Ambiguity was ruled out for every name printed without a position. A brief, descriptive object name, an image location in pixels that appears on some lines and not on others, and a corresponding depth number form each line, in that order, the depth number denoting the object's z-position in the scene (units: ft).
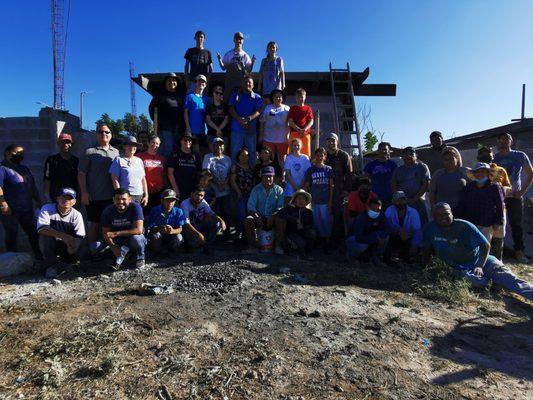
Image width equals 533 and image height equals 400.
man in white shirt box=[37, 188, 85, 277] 17.20
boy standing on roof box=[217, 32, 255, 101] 26.48
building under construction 33.91
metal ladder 32.32
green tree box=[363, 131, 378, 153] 61.82
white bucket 20.51
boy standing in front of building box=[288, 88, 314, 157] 23.65
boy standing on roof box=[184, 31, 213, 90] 25.68
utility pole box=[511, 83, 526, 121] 74.95
